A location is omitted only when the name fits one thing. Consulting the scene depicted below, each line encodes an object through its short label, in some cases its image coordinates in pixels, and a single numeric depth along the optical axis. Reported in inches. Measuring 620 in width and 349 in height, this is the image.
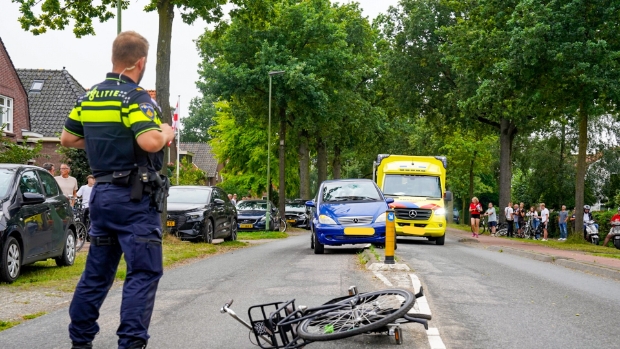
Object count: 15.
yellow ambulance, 919.7
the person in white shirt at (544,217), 1450.5
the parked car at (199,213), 772.0
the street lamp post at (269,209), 1321.4
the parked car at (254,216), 1332.4
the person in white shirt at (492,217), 1545.3
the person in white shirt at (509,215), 1441.9
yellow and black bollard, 484.4
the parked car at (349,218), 663.1
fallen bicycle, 206.8
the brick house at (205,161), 4087.1
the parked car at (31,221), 410.0
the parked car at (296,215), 1628.9
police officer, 188.4
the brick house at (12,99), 1421.0
